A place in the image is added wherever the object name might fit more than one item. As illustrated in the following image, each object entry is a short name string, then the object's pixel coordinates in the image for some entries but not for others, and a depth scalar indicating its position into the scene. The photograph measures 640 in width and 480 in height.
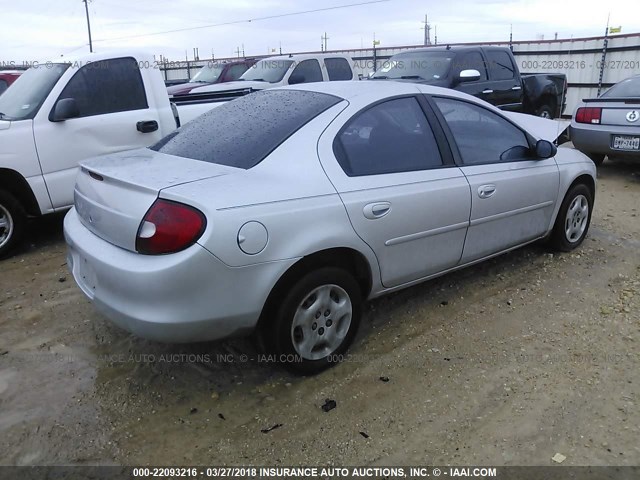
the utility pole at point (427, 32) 38.82
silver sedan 2.58
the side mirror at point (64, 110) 5.15
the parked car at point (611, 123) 7.16
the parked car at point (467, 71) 8.79
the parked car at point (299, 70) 11.18
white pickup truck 5.07
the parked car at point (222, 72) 13.41
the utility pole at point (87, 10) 46.00
